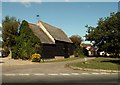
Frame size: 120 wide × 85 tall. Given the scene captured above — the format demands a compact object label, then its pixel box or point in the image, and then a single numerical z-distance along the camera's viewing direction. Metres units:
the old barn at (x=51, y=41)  44.26
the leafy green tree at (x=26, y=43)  40.78
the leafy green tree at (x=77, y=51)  61.38
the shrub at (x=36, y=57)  37.63
